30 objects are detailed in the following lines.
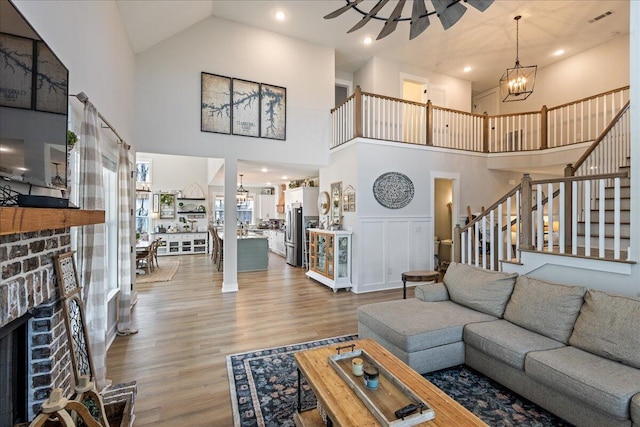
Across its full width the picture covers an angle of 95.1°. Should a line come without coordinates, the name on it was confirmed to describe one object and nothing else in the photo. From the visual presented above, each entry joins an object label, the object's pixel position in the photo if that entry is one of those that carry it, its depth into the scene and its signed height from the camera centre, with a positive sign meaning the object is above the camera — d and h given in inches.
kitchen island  285.6 -37.8
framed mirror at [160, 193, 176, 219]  397.7 +13.1
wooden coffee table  57.1 -39.7
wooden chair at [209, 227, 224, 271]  296.6 -35.6
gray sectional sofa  73.1 -39.3
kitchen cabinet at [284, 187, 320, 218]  314.5 +16.6
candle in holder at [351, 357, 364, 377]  72.4 -37.9
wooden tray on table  56.4 -39.4
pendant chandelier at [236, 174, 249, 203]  461.5 +30.1
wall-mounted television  48.5 +21.1
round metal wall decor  222.2 +20.2
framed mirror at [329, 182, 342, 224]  239.9 +9.9
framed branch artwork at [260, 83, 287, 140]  233.9 +83.6
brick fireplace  53.8 -23.7
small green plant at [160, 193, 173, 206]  396.7 +21.4
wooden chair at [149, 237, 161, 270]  284.1 -36.2
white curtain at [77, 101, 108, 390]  95.5 -11.5
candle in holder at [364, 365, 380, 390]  67.2 -37.7
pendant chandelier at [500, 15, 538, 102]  217.2 +99.0
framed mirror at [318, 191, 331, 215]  259.9 +12.0
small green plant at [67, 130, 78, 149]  81.8 +21.4
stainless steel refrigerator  315.3 -24.7
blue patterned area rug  82.8 -57.2
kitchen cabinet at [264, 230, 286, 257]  392.5 -36.9
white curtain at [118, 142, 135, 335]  144.7 -14.1
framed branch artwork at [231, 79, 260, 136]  225.8 +83.6
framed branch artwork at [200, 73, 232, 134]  217.2 +83.5
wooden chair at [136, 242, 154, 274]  265.7 -41.2
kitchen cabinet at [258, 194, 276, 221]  491.5 +15.5
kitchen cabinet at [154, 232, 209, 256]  384.8 -38.6
